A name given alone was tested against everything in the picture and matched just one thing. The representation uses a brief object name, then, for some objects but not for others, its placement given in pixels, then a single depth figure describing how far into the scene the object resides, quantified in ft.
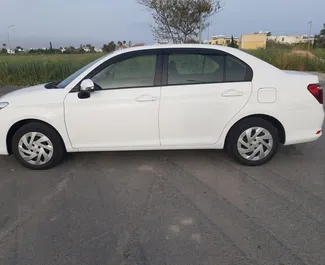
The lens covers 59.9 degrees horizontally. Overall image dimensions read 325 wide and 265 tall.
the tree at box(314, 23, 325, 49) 177.82
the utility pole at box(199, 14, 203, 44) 51.09
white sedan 11.96
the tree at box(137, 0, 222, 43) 48.60
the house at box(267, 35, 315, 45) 253.69
